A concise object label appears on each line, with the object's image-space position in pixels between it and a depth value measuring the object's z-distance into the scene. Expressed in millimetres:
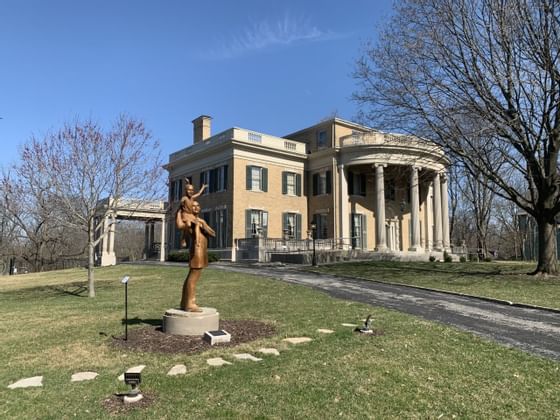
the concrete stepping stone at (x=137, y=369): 6090
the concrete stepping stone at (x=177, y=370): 6059
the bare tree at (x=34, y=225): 16000
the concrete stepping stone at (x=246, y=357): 6715
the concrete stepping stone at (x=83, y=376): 5871
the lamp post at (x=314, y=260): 25188
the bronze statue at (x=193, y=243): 8727
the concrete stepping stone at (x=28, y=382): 5656
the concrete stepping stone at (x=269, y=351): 6990
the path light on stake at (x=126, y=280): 7848
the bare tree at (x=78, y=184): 15406
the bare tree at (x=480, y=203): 42719
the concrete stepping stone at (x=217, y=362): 6465
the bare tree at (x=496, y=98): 16547
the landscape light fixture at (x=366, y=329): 8281
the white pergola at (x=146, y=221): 32719
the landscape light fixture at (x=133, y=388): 5035
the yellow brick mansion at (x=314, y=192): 32250
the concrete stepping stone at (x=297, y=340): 7671
